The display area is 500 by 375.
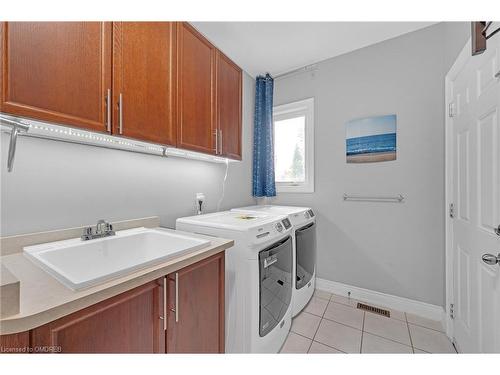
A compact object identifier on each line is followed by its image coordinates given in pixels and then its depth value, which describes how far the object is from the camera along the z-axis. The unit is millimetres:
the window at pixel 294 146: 2566
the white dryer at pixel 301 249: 1963
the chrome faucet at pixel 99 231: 1164
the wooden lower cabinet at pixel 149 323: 599
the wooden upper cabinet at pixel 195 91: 1448
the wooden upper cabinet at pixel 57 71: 783
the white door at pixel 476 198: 1088
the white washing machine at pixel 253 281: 1318
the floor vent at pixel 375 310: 2006
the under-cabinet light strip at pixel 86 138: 918
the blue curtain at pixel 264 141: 2643
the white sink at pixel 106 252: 746
